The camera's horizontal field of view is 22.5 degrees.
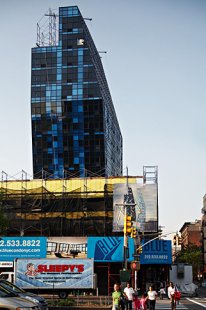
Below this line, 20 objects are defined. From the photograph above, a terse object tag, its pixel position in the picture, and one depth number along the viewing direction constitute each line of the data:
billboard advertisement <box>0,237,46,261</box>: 57.72
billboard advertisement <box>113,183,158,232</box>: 71.19
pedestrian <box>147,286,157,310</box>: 27.71
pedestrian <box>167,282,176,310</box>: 30.11
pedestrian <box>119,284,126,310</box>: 25.48
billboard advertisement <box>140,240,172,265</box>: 58.28
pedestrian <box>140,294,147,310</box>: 28.27
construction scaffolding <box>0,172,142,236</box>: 71.94
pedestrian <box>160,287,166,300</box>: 49.94
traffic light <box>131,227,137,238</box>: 35.56
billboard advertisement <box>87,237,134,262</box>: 56.28
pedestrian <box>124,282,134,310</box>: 27.44
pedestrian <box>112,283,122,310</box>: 24.27
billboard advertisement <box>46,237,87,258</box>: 59.97
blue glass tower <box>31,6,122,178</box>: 144.00
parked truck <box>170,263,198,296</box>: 62.94
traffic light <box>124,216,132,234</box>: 27.98
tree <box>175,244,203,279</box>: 129.62
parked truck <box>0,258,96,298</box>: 44.56
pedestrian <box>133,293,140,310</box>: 28.84
